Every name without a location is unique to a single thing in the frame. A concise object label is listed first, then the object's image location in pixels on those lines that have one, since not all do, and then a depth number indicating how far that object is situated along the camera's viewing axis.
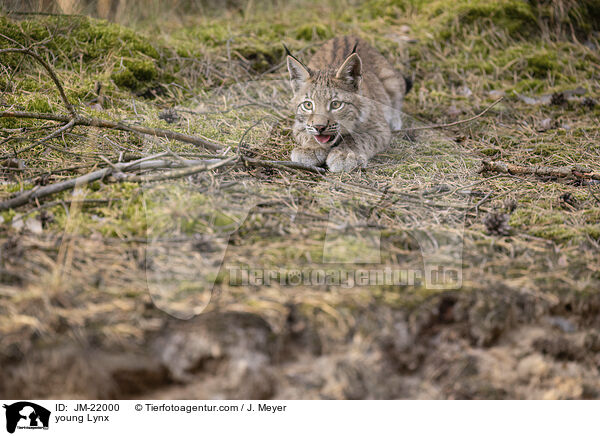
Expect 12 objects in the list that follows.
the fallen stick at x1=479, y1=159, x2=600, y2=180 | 7.89
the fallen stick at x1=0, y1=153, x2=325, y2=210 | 6.03
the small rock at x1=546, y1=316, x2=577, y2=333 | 5.01
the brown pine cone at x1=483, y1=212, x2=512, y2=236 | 6.21
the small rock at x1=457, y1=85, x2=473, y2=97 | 11.42
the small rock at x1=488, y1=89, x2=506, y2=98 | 11.25
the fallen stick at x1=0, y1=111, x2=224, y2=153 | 7.67
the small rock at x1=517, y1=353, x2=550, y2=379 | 4.71
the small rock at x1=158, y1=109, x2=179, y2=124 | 9.23
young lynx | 8.09
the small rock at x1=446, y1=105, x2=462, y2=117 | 10.73
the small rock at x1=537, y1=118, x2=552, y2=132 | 9.95
